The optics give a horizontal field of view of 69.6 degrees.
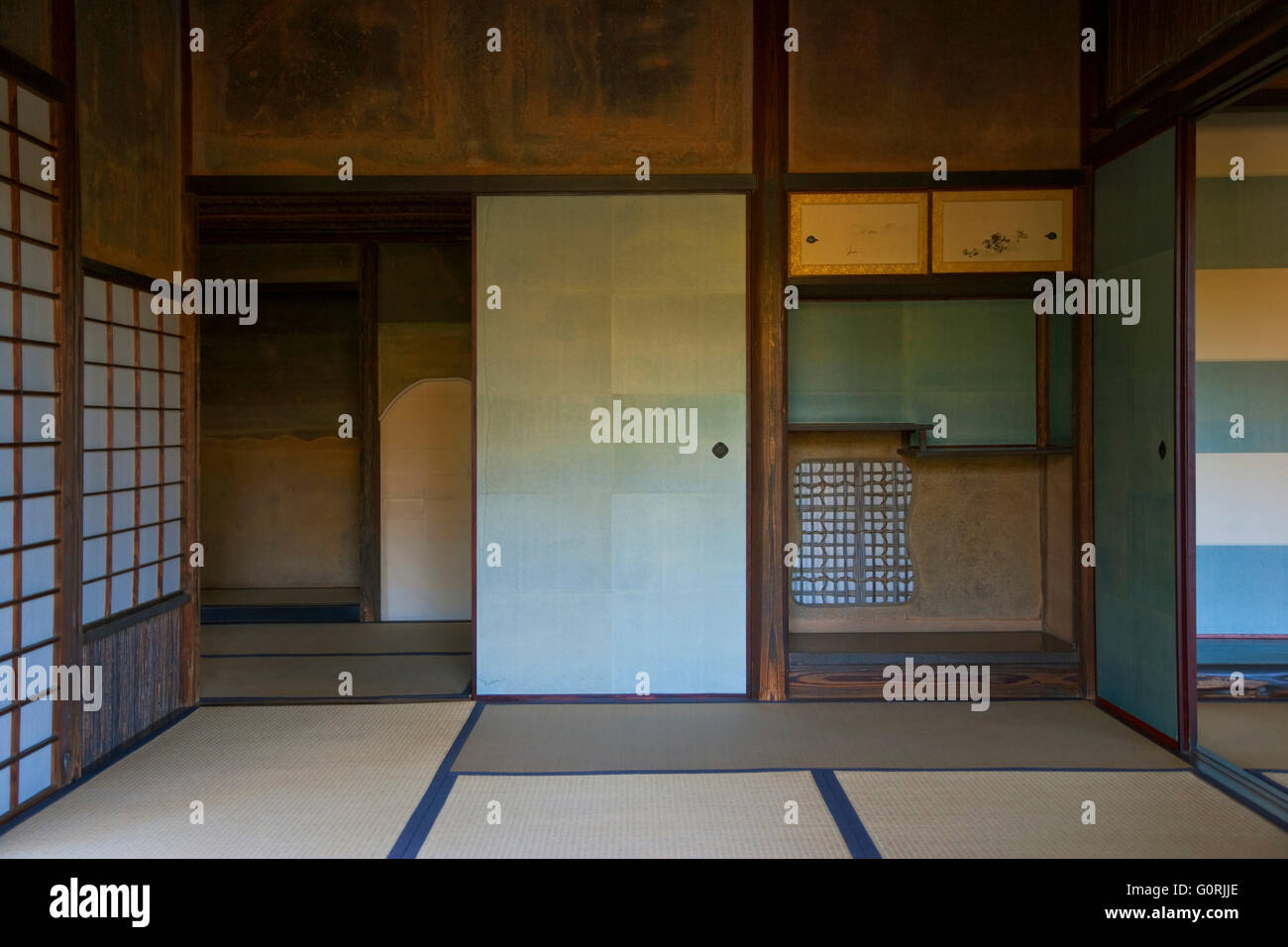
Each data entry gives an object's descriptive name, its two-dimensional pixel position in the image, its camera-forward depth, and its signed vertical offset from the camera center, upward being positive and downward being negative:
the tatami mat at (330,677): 4.32 -0.99
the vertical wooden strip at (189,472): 4.12 +0.02
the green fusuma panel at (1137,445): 3.52 +0.11
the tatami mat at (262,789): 2.68 -1.05
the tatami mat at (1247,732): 3.38 -1.03
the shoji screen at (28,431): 2.85 +0.14
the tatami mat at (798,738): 3.37 -1.04
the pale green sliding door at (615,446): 4.19 +0.13
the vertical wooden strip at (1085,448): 4.14 +0.11
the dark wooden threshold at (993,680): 4.18 -0.93
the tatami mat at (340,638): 5.14 -0.96
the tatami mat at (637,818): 2.63 -1.06
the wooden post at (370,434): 5.92 +0.26
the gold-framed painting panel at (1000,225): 4.17 +1.11
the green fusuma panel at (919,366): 4.62 +0.54
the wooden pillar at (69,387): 3.12 +0.30
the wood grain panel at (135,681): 3.38 -0.82
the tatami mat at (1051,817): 2.62 -1.05
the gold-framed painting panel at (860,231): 4.17 +1.10
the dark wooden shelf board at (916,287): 4.21 +0.88
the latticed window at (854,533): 4.76 -0.31
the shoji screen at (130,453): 3.39 +0.09
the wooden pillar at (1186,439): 3.39 +0.12
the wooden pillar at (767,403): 4.14 +0.32
